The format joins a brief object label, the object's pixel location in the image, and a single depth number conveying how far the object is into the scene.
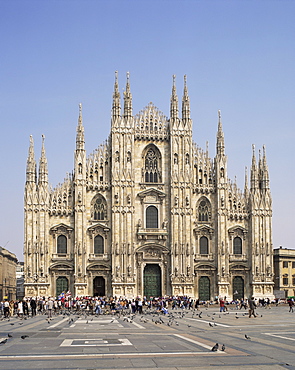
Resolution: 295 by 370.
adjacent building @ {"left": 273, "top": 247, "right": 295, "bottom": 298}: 104.50
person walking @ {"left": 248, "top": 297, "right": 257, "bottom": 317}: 40.84
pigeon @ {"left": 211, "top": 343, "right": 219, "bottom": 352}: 19.89
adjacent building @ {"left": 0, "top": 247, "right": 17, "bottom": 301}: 122.44
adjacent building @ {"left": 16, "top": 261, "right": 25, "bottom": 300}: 193.64
